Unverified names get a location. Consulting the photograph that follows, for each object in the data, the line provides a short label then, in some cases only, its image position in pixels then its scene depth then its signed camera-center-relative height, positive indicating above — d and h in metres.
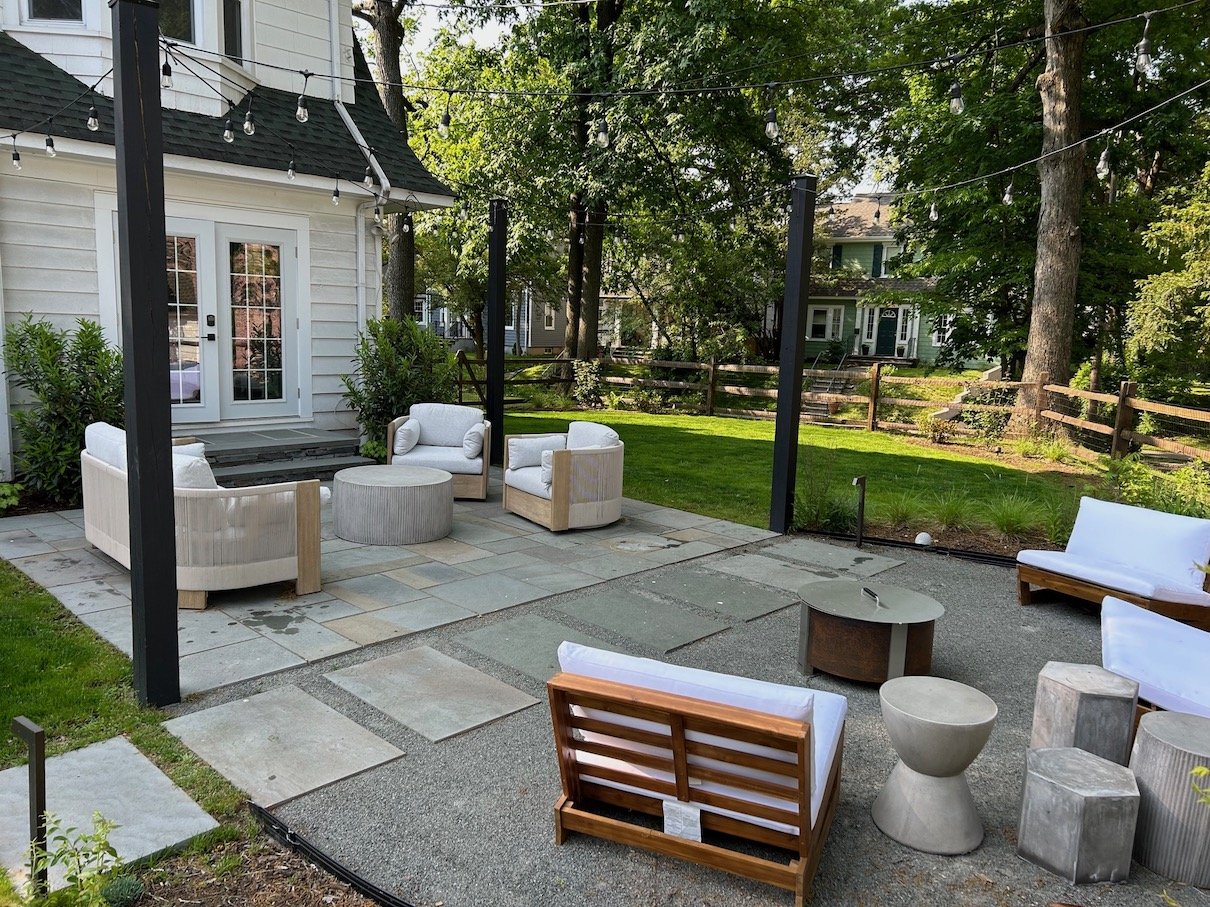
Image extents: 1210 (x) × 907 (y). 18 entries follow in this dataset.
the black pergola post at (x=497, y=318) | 8.88 +0.37
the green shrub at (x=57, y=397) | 7.09 -0.54
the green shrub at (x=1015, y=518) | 7.14 -1.33
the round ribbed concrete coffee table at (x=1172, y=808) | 2.69 -1.46
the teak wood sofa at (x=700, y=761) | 2.37 -1.29
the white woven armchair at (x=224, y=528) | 4.76 -1.14
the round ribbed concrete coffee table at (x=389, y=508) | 6.46 -1.30
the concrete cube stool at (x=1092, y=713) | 3.09 -1.32
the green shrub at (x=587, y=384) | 16.61 -0.64
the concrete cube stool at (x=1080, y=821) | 2.67 -1.50
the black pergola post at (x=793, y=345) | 6.73 +0.13
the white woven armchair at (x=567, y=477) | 6.93 -1.10
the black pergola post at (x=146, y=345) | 3.30 -0.03
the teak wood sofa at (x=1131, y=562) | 4.75 -1.24
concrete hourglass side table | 2.76 -1.41
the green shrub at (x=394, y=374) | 9.35 -0.31
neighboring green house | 30.45 +2.00
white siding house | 7.46 +1.53
